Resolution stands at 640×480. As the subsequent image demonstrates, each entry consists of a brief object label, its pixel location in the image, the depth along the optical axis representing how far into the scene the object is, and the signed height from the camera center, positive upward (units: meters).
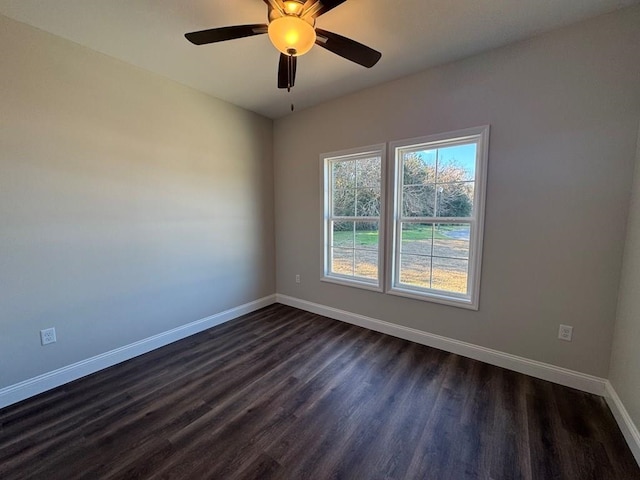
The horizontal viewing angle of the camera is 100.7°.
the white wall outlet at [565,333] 2.03 -0.91
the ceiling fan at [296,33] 1.39 +1.03
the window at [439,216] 2.38 -0.01
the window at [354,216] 2.99 -0.02
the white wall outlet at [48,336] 2.02 -0.93
